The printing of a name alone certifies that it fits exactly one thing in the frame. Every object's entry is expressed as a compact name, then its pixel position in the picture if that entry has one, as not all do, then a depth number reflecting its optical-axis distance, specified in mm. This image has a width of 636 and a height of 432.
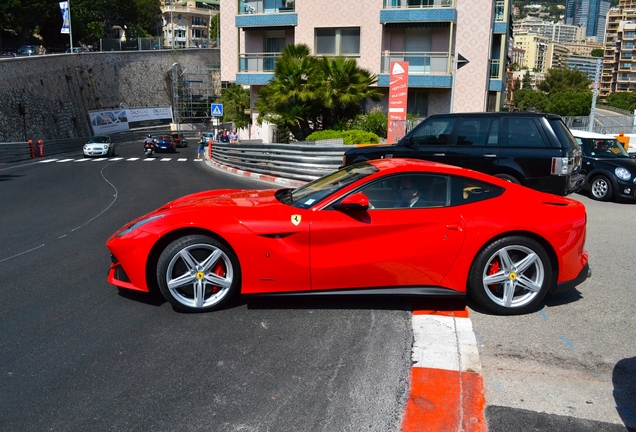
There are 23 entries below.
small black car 12922
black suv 9742
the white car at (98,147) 36250
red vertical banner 20000
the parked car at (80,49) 67538
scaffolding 76562
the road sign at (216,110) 33912
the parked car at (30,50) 63097
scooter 39169
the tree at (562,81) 103438
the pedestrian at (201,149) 38019
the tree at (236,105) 54709
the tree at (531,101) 92938
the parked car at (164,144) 43750
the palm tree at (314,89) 25188
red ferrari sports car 5281
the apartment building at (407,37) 30219
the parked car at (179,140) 51119
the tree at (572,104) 82562
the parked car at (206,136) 47575
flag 54812
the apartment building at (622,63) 154500
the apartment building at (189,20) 143375
